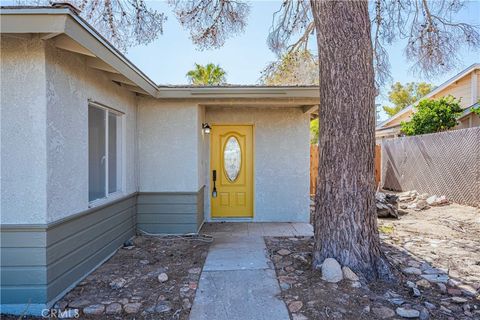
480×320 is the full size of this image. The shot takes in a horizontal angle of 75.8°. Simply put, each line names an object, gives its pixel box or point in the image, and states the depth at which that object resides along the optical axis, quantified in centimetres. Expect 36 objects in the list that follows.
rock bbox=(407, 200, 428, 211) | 879
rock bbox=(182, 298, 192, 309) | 336
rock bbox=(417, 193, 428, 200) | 939
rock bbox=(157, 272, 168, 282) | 402
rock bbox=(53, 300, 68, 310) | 331
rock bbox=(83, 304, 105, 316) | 323
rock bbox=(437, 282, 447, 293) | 371
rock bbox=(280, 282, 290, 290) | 372
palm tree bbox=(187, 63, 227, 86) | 1598
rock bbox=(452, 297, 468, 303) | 345
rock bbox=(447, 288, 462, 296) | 363
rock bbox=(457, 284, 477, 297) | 361
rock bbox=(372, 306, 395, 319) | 310
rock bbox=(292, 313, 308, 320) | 308
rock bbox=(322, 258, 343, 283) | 374
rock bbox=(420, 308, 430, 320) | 308
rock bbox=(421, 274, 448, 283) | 399
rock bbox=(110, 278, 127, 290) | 380
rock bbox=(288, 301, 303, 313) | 324
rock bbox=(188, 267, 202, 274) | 427
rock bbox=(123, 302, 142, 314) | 328
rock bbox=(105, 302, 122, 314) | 327
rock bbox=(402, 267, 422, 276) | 420
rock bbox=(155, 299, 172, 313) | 329
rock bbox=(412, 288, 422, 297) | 353
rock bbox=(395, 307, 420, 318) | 310
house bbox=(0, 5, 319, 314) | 319
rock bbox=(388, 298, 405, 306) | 333
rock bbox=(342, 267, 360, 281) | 372
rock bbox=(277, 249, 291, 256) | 490
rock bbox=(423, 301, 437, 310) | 329
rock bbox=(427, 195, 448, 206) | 885
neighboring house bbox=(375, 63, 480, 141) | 1189
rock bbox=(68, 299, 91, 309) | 333
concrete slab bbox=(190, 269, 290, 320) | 319
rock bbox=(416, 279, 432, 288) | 380
